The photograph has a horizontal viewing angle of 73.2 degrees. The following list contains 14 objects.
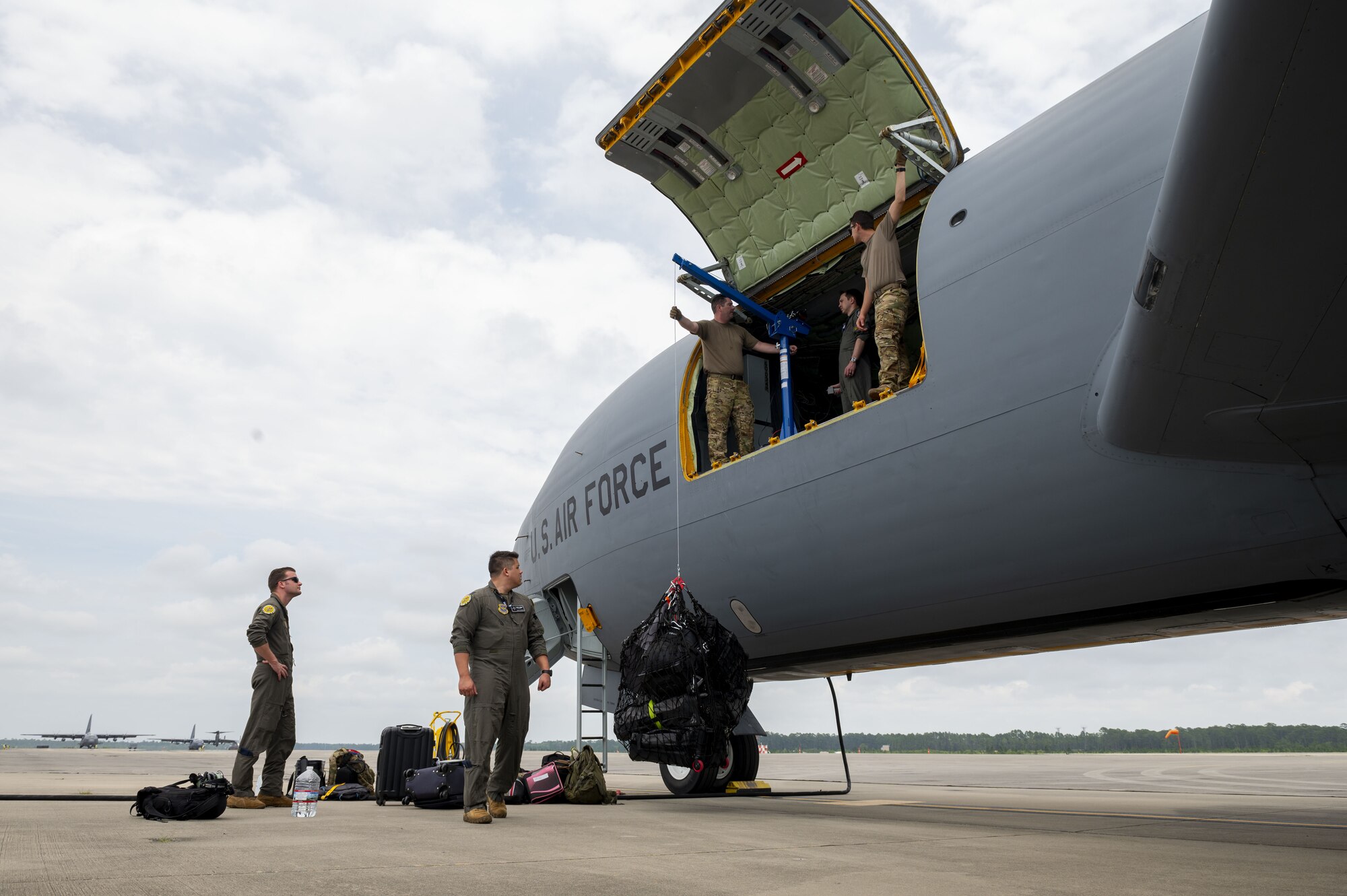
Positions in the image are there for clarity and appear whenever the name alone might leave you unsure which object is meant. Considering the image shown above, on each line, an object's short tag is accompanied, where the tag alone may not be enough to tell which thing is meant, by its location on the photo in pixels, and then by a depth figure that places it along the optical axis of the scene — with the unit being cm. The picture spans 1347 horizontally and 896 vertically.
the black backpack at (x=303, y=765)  647
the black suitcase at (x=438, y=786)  747
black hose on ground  980
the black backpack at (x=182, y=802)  573
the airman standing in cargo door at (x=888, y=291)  689
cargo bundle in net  723
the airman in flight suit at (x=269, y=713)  724
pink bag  796
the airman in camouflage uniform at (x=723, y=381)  892
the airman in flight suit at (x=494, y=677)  643
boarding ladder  1046
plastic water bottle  608
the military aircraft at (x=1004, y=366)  321
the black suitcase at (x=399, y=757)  838
